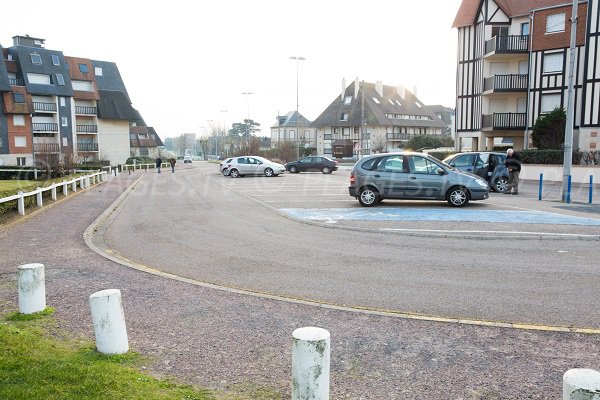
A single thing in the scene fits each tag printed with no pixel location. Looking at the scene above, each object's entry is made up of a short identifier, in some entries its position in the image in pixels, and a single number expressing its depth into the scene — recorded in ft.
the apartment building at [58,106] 186.19
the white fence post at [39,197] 56.34
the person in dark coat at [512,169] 64.75
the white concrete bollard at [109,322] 14.90
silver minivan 50.78
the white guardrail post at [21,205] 48.78
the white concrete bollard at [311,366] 11.60
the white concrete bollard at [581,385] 9.12
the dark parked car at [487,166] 69.53
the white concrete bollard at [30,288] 18.19
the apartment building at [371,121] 253.03
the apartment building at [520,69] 100.78
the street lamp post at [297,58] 154.76
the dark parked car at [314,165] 134.21
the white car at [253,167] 120.16
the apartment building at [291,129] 310.08
